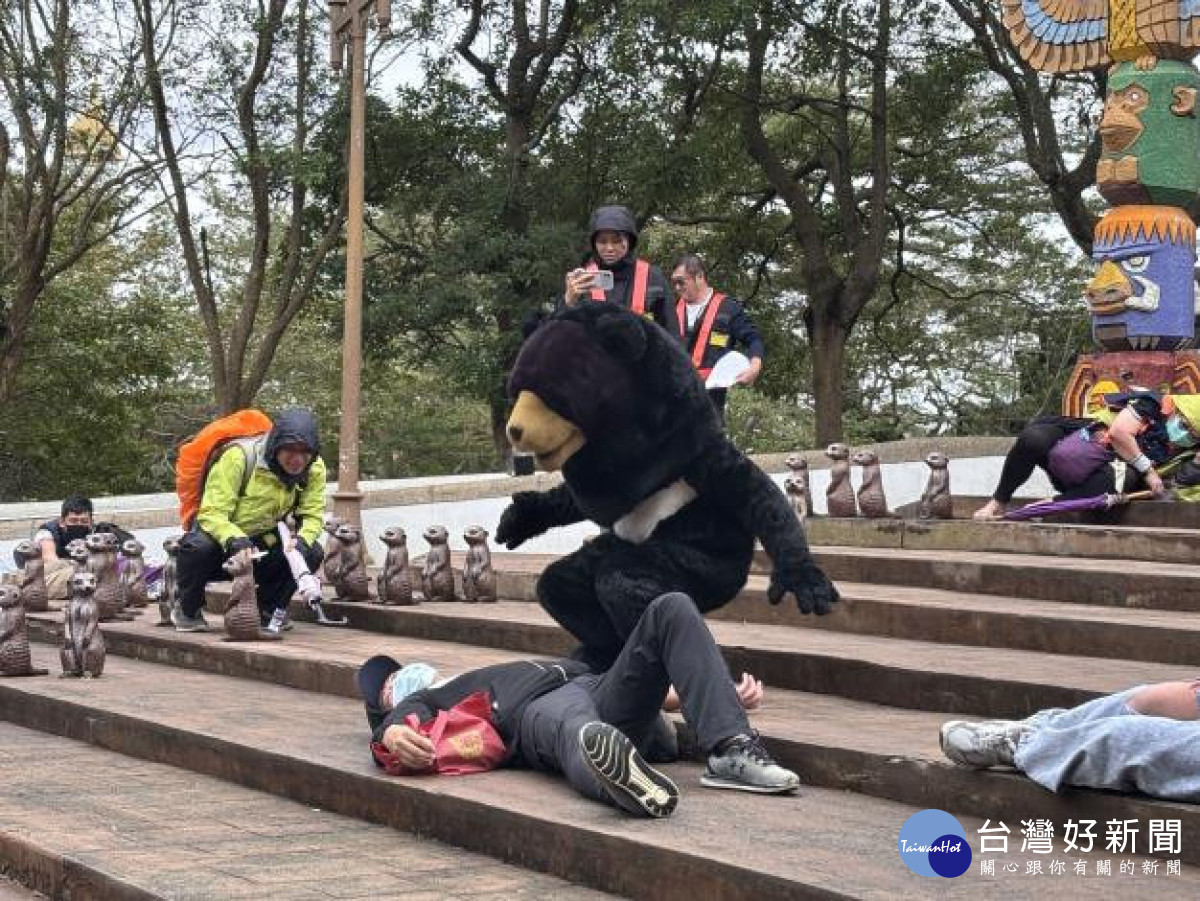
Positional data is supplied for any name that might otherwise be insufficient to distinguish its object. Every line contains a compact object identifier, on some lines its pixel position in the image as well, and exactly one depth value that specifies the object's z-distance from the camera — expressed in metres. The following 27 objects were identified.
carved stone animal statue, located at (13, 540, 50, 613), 11.12
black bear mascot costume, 6.07
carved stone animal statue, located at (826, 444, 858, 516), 11.33
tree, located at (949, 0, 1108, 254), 19.36
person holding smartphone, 8.16
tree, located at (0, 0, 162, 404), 19.92
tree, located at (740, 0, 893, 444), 20.78
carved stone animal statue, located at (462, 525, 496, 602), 10.37
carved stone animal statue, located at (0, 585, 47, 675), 8.84
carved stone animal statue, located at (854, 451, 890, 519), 11.13
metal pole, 12.51
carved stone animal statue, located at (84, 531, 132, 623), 10.43
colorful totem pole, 12.38
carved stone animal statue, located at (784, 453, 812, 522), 11.55
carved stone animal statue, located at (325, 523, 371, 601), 10.60
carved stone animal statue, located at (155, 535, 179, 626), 10.33
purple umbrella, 10.50
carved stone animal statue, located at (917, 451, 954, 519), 10.85
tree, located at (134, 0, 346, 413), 20.03
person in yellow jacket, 9.46
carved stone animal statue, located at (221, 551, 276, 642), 9.43
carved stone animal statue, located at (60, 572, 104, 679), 8.55
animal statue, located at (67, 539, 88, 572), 9.88
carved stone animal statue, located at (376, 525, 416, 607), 10.20
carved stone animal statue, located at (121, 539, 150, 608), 11.58
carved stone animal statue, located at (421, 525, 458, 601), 10.45
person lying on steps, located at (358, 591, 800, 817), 5.20
